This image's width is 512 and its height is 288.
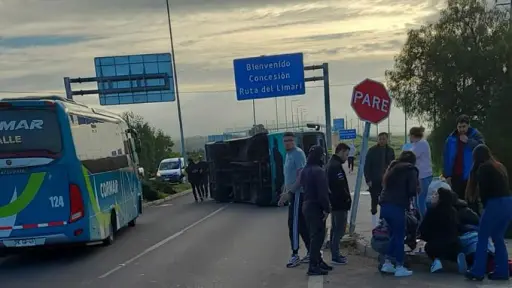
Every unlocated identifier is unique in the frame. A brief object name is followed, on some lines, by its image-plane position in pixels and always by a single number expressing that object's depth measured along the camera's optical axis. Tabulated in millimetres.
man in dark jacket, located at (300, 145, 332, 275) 9008
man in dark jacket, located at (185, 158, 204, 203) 26172
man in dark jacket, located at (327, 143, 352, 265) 9656
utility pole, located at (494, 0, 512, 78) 37281
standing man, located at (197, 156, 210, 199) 26406
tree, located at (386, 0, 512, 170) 39344
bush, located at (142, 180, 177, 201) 28641
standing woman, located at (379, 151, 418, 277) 8672
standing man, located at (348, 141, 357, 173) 44638
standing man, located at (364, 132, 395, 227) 12484
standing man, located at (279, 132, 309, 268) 9898
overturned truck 21578
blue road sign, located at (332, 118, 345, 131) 73312
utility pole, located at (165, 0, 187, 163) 40903
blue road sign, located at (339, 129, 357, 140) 69938
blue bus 11438
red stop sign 10930
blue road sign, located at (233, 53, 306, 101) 31875
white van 42844
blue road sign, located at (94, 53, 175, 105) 32562
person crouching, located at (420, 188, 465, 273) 8766
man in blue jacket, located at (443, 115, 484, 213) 10484
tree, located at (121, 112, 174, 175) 75050
